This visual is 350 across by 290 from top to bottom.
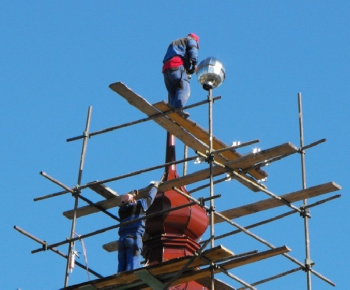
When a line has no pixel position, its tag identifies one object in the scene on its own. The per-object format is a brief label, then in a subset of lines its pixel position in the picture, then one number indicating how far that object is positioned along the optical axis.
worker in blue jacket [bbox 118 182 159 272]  28.67
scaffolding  26.94
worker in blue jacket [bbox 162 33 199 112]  30.38
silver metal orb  29.70
